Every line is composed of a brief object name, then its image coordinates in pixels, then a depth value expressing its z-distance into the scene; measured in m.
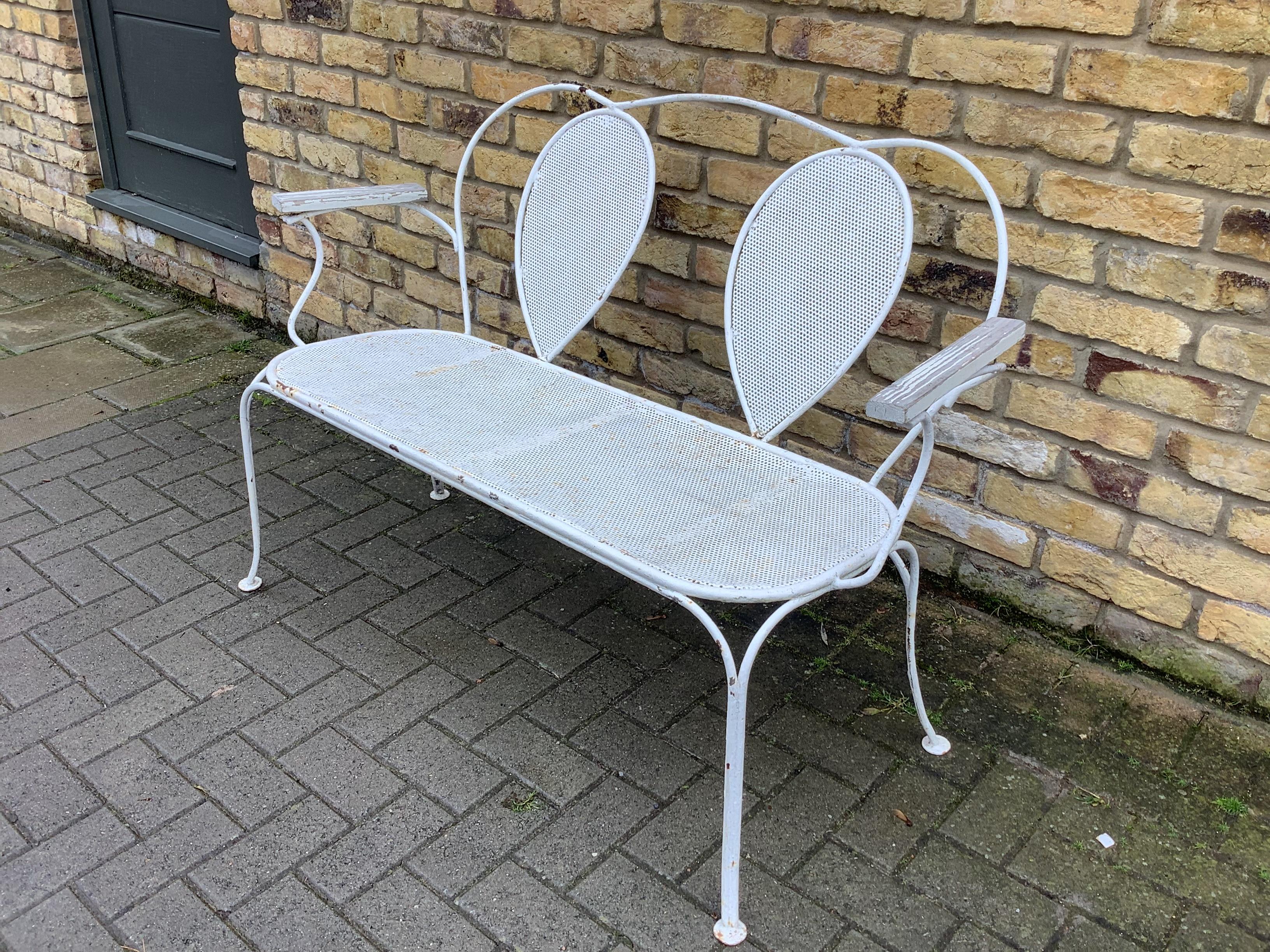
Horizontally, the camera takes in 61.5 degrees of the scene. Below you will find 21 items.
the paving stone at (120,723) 2.13
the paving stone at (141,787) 1.98
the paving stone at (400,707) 2.18
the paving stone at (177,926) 1.73
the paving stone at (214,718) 2.15
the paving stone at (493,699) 2.21
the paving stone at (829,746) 2.09
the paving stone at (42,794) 1.96
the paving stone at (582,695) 2.22
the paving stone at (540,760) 2.05
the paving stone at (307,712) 2.17
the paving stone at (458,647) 2.38
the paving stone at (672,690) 2.24
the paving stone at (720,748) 2.08
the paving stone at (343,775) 2.01
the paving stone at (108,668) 2.30
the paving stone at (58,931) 1.72
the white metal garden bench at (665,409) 1.73
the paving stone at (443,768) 2.03
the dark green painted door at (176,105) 3.97
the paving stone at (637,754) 2.07
